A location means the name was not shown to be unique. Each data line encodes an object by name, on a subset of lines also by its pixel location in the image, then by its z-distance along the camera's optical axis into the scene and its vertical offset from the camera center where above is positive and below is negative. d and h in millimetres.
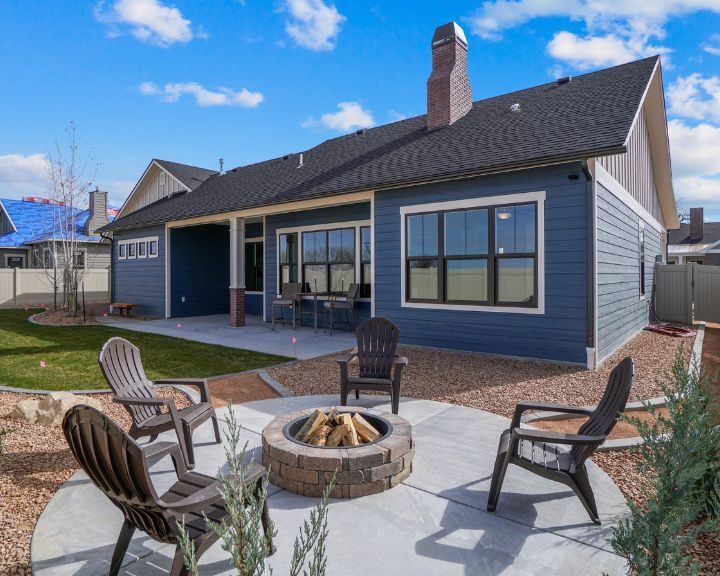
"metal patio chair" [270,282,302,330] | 11742 -529
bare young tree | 15453 +3470
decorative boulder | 4520 -1314
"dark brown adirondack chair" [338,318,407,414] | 5250 -841
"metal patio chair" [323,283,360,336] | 10844 -613
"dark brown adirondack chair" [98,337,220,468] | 3471 -990
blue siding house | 6977 +1302
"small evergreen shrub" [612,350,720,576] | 1629 -870
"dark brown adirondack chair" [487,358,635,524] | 2729 -1153
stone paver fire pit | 2975 -1268
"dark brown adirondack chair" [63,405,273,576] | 2014 -1006
